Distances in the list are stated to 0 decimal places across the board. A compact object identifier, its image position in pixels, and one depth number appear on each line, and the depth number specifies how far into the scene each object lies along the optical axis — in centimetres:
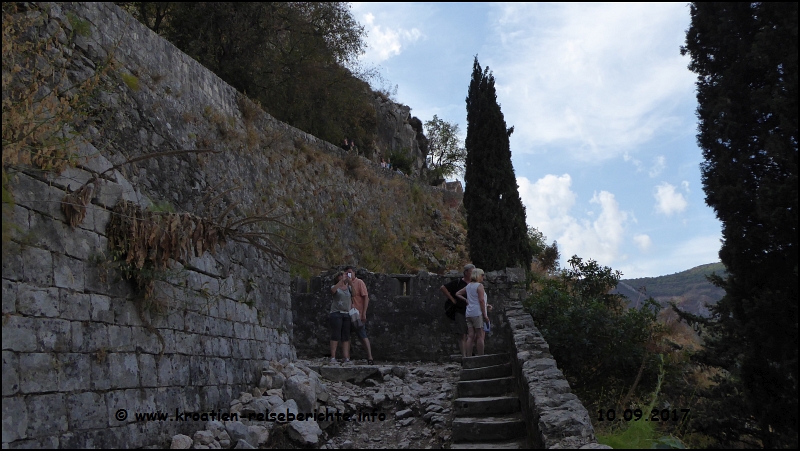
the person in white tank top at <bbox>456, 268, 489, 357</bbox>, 914
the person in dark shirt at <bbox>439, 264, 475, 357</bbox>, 1007
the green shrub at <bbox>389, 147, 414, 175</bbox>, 3431
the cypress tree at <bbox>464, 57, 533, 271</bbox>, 1967
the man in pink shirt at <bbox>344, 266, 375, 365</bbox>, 1081
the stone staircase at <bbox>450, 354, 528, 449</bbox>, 623
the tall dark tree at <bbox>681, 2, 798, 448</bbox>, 488
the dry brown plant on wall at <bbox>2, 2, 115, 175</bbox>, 398
